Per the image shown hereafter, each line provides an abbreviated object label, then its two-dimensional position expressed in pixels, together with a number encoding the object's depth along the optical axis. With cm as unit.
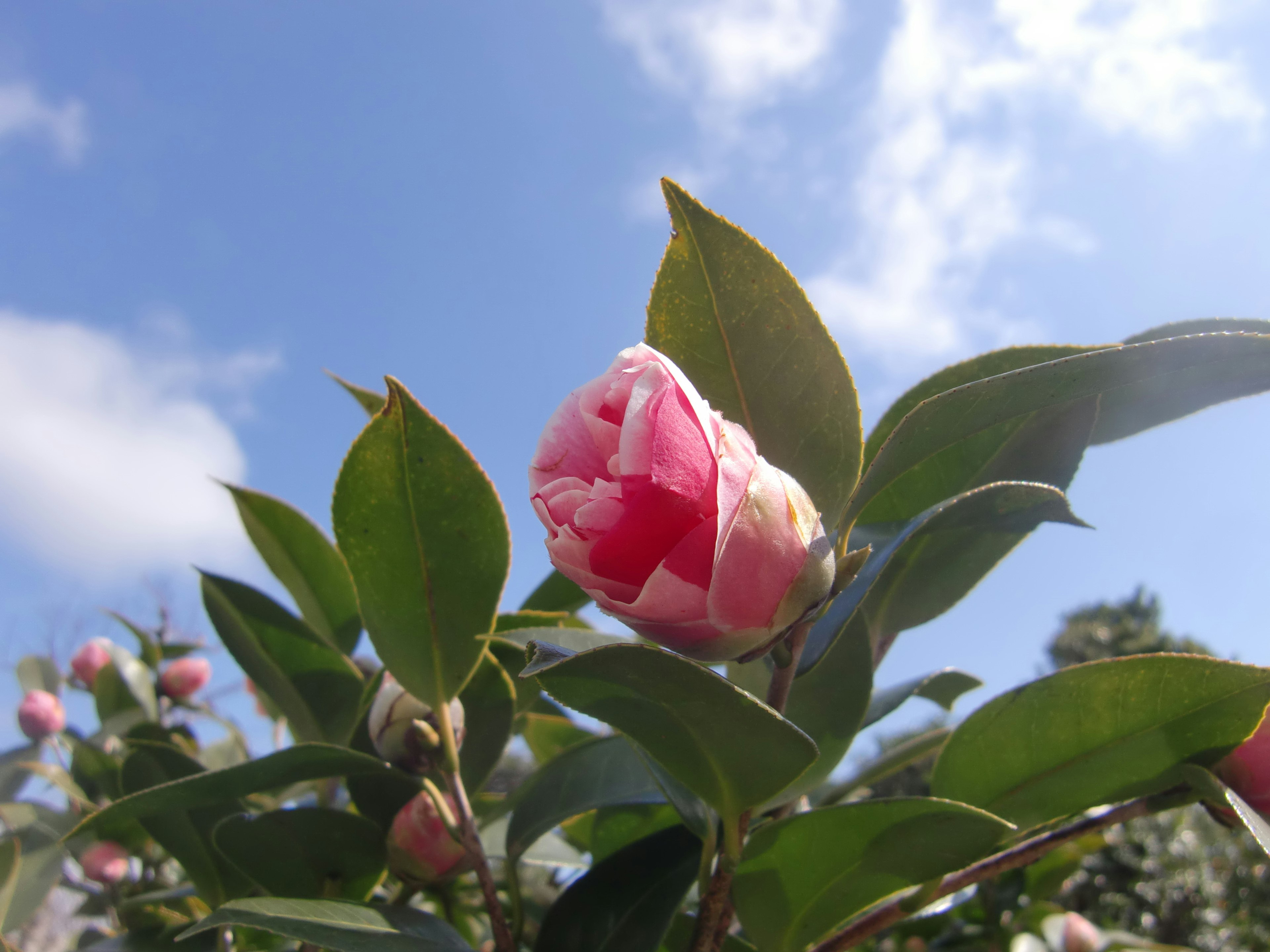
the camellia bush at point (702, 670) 14
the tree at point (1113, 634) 1209
